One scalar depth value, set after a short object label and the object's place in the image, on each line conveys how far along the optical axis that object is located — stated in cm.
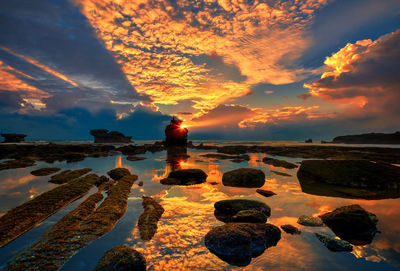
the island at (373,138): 11927
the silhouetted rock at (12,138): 9579
